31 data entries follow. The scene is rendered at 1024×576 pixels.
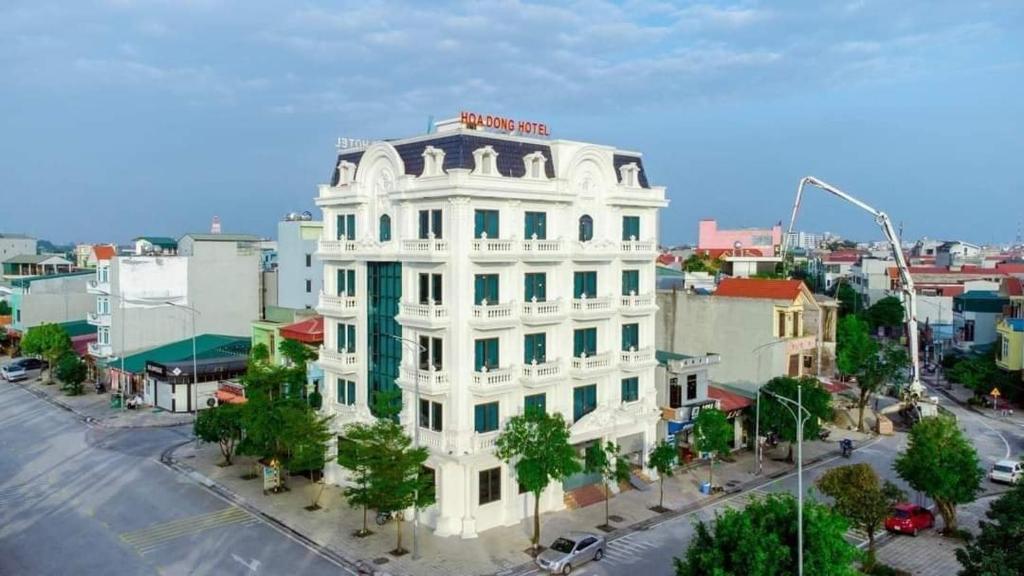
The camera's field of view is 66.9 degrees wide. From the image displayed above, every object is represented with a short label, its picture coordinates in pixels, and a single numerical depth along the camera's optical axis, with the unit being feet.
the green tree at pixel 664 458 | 128.98
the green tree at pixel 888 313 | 335.06
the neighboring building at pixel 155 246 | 249.96
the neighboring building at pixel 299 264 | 236.63
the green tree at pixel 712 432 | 139.23
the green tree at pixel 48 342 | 243.81
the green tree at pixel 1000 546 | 78.48
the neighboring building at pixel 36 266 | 422.41
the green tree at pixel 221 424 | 149.18
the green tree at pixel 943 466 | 112.27
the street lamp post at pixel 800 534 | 70.64
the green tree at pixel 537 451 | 112.47
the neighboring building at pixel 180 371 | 207.31
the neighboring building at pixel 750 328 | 182.39
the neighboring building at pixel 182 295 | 234.58
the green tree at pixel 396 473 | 106.73
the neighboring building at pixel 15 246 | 563.07
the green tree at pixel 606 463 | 123.13
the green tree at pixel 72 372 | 226.38
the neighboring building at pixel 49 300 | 296.51
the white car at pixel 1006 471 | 144.46
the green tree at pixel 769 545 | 72.02
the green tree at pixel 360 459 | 108.68
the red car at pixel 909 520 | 119.44
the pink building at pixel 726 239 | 641.81
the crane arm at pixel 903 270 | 204.64
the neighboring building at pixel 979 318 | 273.13
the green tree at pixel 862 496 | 100.83
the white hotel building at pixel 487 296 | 117.80
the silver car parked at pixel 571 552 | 104.32
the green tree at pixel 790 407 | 156.56
